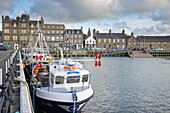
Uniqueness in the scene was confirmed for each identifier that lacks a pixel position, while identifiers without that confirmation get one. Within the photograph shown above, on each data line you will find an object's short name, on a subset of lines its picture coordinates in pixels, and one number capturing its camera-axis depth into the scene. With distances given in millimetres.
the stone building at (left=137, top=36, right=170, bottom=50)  110400
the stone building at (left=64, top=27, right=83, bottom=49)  96119
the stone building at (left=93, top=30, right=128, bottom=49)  104125
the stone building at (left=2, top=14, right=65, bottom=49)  89250
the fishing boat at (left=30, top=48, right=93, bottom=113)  12961
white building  102500
